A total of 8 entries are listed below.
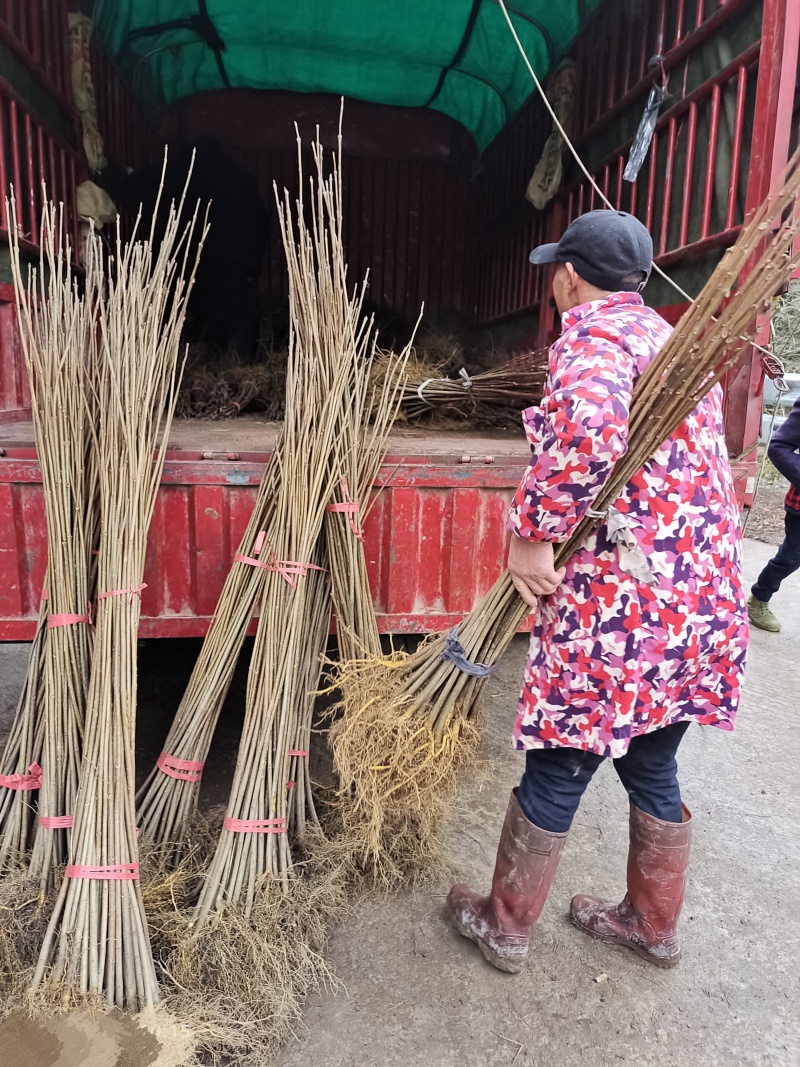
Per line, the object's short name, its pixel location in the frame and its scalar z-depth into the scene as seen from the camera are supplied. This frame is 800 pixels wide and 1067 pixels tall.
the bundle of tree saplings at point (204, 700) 1.88
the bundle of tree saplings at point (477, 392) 3.06
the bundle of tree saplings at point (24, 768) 1.78
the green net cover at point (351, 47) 4.02
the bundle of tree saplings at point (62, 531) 1.72
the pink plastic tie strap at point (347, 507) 1.93
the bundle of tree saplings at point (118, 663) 1.48
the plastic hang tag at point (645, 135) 3.18
